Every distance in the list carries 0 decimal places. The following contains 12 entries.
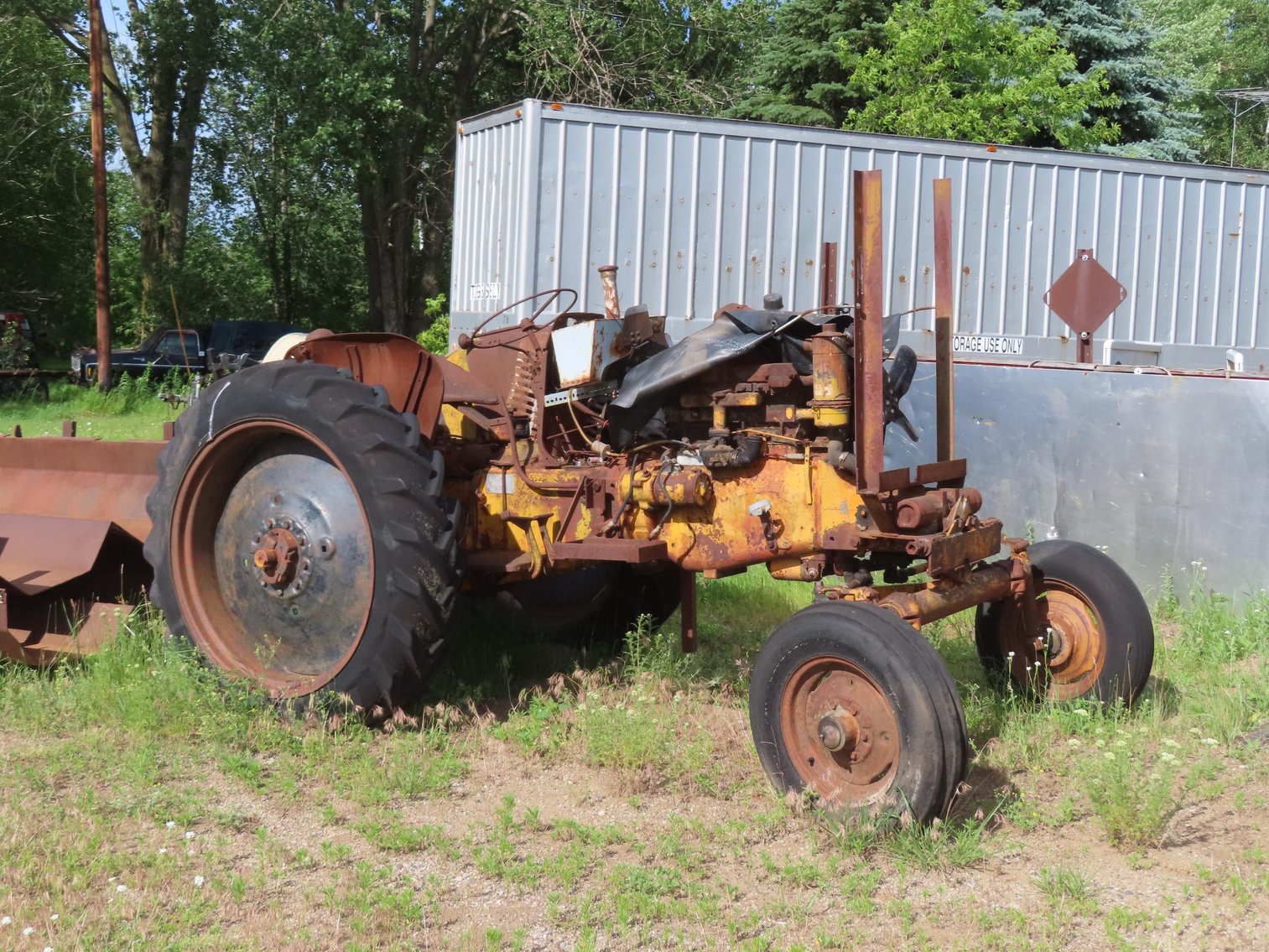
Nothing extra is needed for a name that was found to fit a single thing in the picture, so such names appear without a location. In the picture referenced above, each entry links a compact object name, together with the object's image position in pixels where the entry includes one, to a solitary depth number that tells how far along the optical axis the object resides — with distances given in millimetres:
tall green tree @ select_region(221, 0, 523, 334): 22109
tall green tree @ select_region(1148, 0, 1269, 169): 36281
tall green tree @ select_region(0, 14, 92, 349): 25688
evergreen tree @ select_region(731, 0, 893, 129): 21344
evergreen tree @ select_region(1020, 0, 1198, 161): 22266
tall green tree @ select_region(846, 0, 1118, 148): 16984
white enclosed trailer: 7195
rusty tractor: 3805
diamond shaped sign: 9281
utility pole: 17984
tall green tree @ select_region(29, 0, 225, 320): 24219
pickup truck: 20625
